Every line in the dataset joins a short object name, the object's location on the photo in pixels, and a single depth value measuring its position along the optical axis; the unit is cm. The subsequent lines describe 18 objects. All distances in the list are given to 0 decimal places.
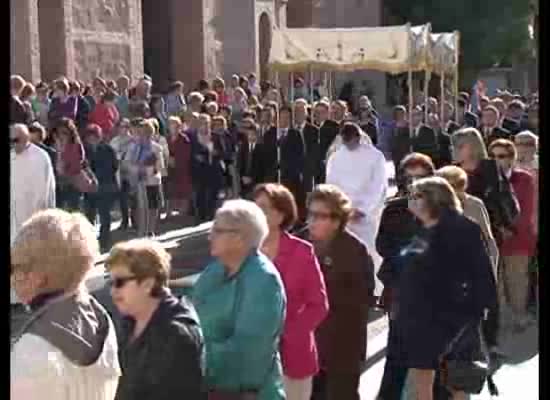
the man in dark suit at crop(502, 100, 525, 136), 1806
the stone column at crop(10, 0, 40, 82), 2414
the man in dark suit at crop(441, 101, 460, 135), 2044
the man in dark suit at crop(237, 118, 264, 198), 1808
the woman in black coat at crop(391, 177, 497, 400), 696
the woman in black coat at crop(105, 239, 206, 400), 489
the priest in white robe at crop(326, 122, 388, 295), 1281
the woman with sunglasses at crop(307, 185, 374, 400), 729
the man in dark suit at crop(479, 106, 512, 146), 1611
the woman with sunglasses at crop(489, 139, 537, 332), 1129
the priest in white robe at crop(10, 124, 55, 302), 1228
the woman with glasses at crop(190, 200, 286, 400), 555
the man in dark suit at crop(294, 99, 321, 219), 1771
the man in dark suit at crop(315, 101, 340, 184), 1811
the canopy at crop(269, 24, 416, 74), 2014
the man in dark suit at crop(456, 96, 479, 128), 2067
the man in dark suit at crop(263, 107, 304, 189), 1764
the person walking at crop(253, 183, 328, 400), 671
